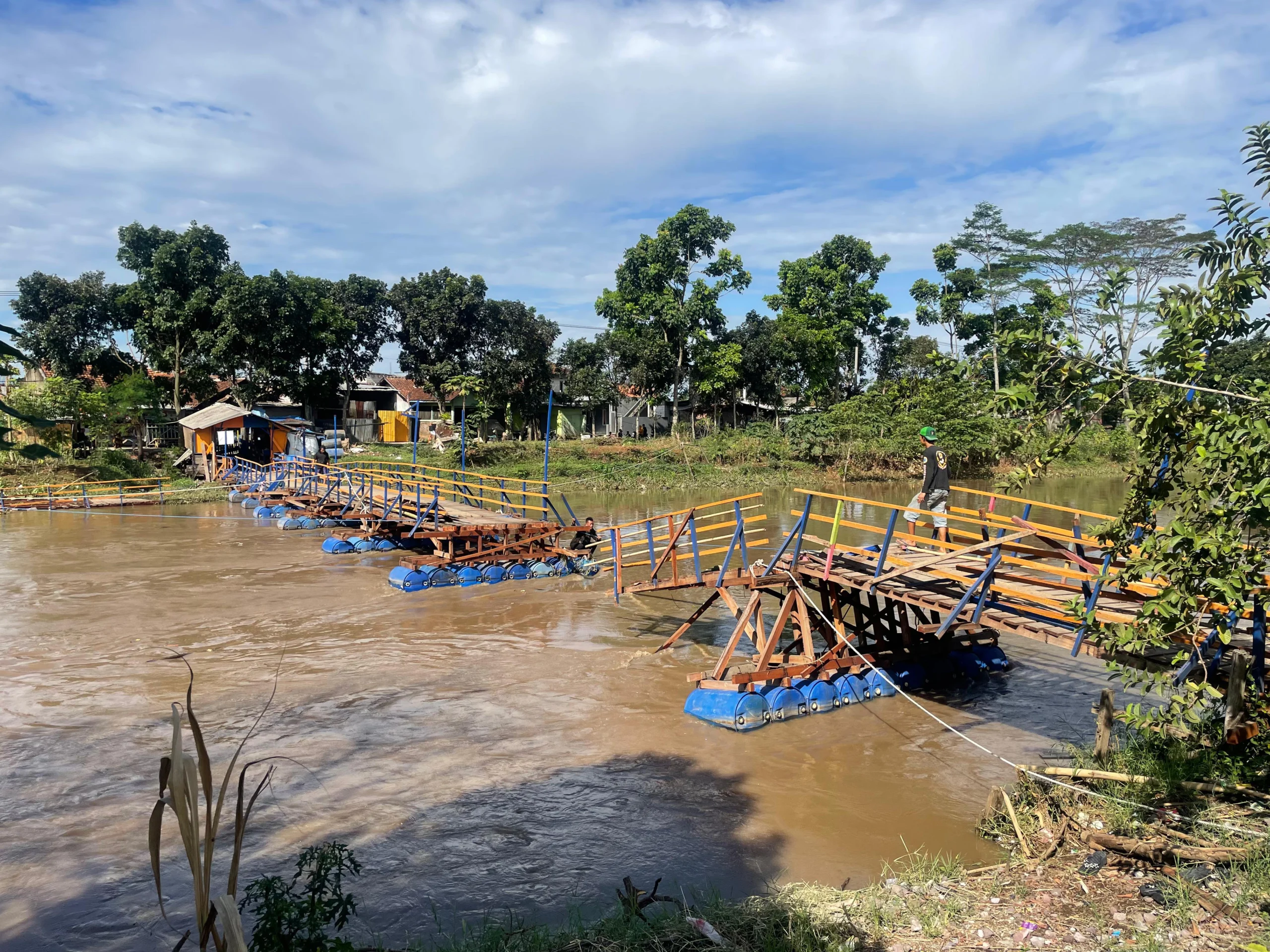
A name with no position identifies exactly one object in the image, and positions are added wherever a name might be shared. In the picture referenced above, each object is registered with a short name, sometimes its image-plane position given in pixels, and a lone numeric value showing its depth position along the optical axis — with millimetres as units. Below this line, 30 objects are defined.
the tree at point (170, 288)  37281
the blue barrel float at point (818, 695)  10555
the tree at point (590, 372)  47875
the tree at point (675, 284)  44375
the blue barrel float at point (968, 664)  12164
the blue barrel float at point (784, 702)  10266
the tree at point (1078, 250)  48094
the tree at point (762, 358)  48125
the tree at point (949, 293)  50344
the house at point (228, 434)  35875
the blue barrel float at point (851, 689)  10875
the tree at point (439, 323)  42594
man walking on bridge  12883
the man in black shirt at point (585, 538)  19328
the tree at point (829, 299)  49281
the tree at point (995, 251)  50406
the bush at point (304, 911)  4391
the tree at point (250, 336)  37188
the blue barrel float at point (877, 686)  11125
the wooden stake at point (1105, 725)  7547
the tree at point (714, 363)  44969
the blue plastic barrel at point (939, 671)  11828
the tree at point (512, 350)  43188
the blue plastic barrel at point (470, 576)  18156
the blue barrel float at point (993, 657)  12492
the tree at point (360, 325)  43250
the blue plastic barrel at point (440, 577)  17812
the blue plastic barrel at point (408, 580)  17500
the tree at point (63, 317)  36875
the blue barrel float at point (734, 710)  10023
